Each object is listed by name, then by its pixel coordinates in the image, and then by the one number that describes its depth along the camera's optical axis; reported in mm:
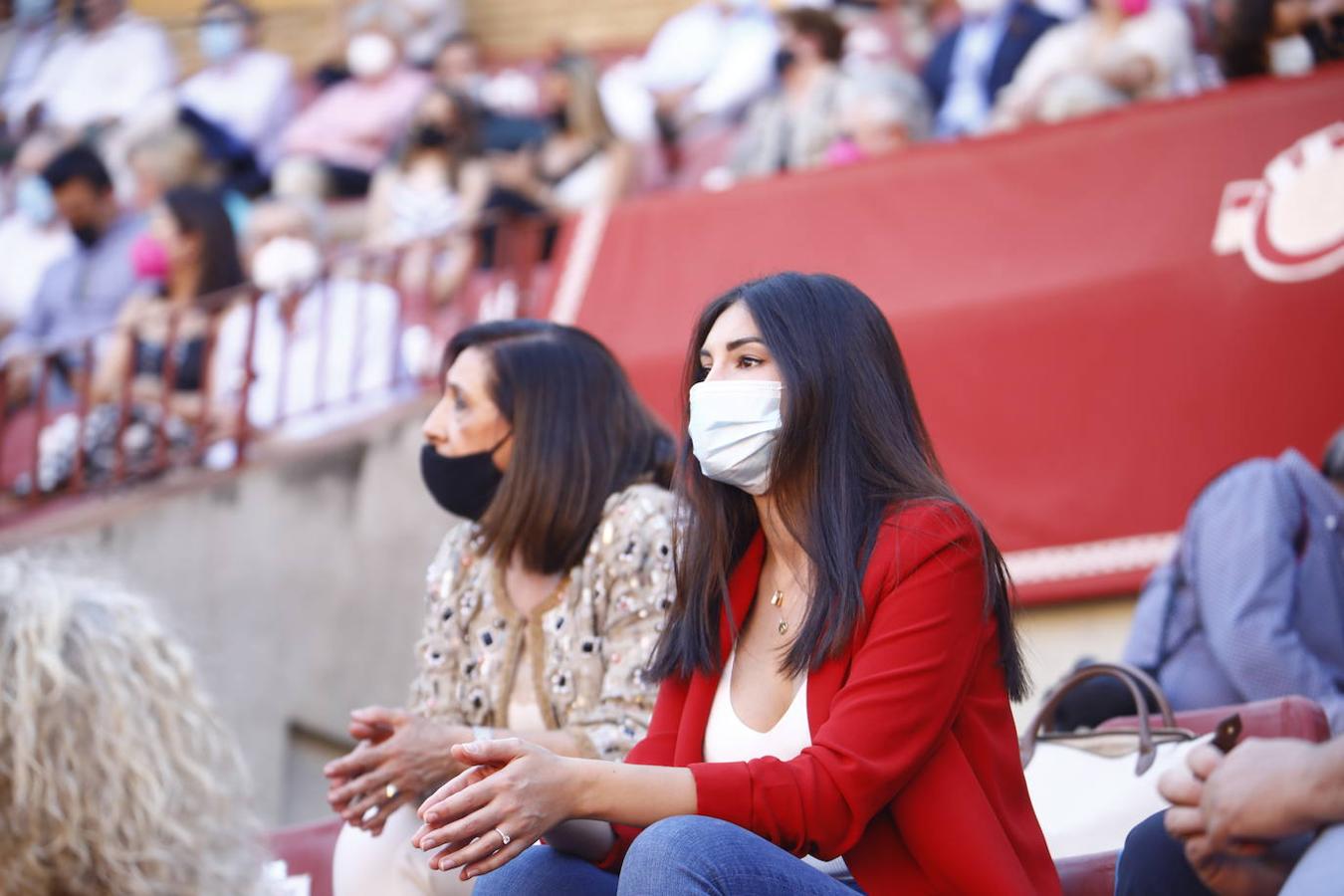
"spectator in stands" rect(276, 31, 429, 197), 8953
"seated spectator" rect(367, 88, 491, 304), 7531
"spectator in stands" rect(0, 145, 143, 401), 8242
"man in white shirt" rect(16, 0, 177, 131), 10562
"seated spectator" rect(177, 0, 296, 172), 9727
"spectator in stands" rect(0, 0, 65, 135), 11117
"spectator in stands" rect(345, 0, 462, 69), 9727
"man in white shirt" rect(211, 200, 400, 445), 7098
